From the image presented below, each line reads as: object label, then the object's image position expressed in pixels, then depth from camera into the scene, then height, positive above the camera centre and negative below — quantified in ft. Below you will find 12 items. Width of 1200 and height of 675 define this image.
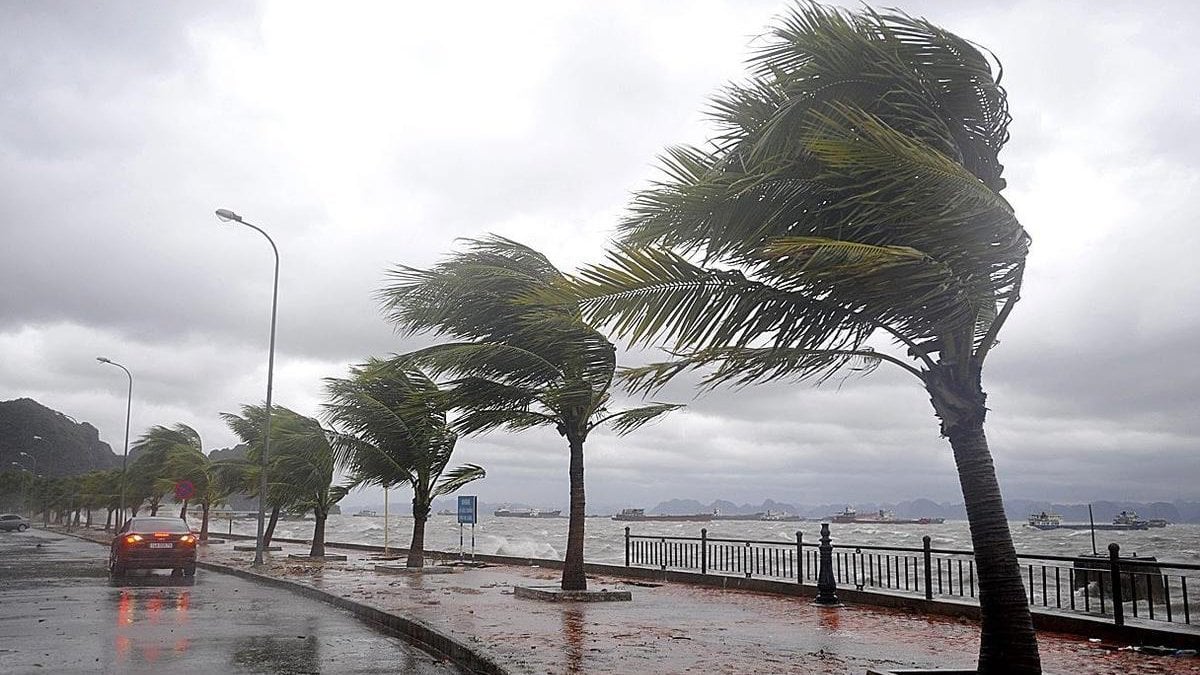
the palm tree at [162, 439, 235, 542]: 136.77 +2.89
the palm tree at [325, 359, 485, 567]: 79.66 +4.88
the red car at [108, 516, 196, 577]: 76.59 -4.39
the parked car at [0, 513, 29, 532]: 243.40 -7.59
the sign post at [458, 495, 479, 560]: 96.43 -1.14
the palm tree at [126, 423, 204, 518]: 151.59 +7.39
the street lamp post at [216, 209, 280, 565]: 85.05 +6.40
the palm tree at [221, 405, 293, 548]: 113.60 +5.86
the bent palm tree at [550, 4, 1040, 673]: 22.57 +6.48
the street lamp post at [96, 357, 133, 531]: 172.49 +9.66
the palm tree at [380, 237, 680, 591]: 50.67 +7.63
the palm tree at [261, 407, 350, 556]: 94.99 +2.42
